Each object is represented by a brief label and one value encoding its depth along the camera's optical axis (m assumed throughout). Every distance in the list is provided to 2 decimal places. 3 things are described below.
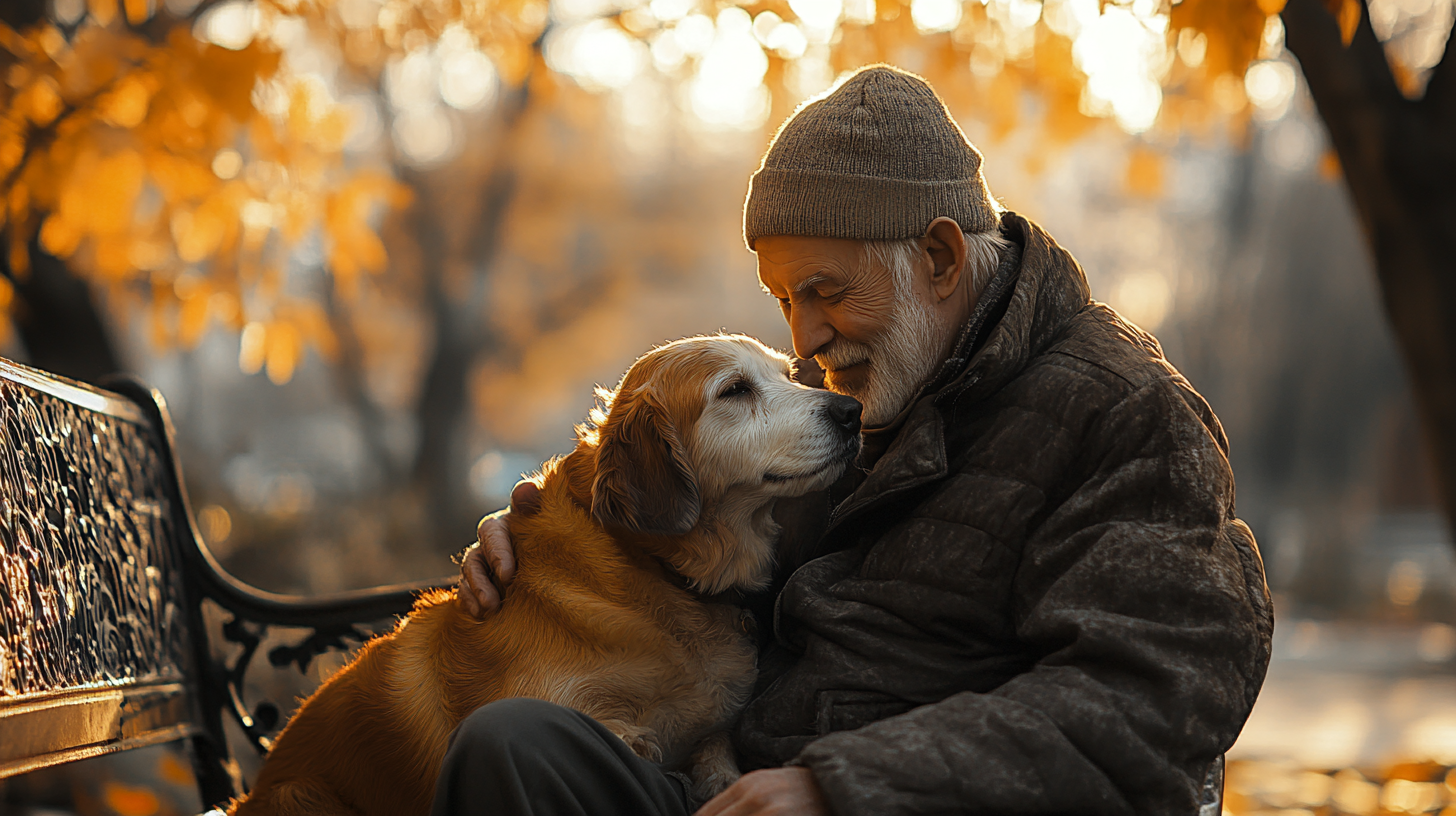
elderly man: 1.96
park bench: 2.50
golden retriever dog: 2.65
